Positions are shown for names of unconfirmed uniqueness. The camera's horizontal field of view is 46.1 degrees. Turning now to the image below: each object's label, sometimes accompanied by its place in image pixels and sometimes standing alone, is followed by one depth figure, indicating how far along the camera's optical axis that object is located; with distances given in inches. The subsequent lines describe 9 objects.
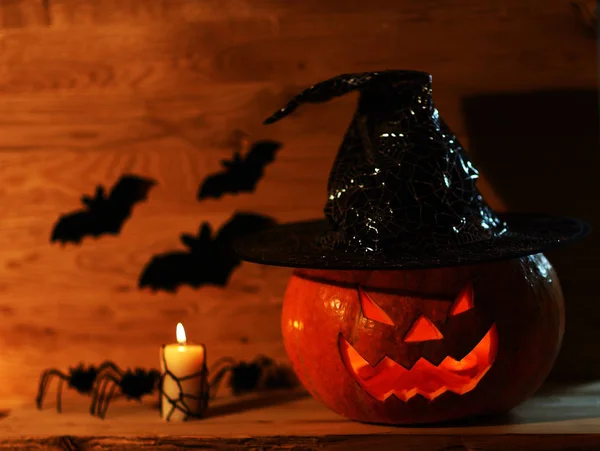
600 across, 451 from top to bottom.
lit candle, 49.6
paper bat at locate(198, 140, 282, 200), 58.3
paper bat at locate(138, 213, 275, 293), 58.3
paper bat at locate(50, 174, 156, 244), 58.6
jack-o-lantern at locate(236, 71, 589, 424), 42.7
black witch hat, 42.7
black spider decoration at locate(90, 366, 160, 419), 54.6
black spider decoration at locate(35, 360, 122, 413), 56.2
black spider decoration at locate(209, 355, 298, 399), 58.0
